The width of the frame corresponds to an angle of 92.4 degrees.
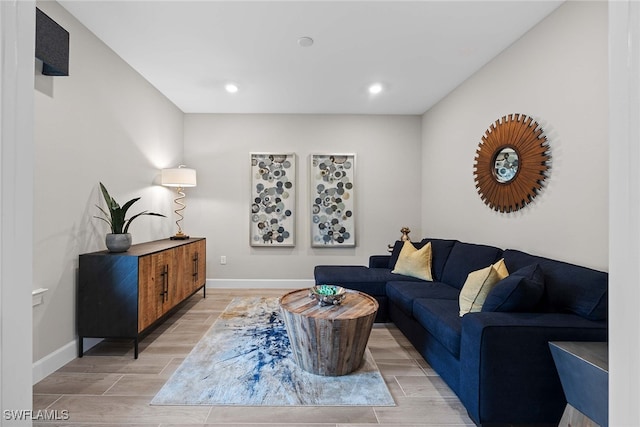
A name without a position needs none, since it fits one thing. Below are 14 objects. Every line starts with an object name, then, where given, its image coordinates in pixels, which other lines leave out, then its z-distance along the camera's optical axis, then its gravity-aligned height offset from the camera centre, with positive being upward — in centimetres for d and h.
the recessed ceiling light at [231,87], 359 +150
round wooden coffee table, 208 -84
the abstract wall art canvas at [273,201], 459 +19
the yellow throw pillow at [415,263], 336 -55
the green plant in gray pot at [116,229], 258 -14
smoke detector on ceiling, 265 +151
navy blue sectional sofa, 160 -71
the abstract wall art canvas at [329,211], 460 +4
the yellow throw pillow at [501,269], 215 -39
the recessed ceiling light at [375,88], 361 +152
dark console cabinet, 242 -66
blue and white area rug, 192 -116
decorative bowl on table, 236 -63
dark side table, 123 -71
